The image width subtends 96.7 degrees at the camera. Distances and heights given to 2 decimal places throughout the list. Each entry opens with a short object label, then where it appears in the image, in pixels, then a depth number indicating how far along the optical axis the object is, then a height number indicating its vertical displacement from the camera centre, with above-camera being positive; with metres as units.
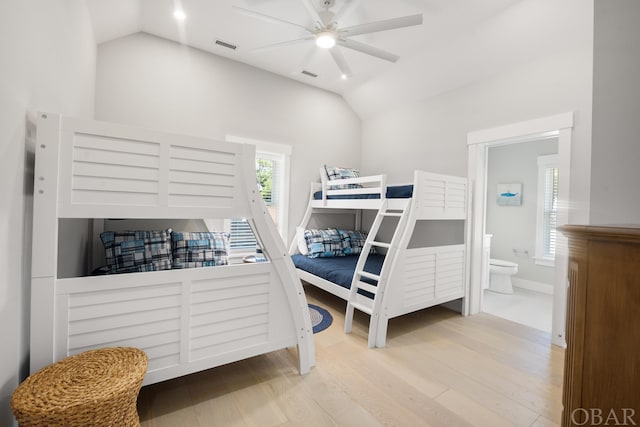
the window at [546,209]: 4.07 +0.12
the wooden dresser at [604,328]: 0.79 -0.32
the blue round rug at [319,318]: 2.73 -1.10
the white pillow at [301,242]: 3.67 -0.40
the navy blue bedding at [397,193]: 2.69 +0.20
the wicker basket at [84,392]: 0.94 -0.66
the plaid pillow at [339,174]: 3.75 +0.53
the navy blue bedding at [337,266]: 2.87 -0.60
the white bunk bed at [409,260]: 2.43 -0.44
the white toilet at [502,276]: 3.95 -0.86
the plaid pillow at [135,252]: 2.18 -0.36
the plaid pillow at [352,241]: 3.83 -0.40
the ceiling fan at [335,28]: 2.05 +1.42
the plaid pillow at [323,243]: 3.59 -0.41
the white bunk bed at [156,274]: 1.23 -0.35
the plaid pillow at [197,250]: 2.45 -0.37
